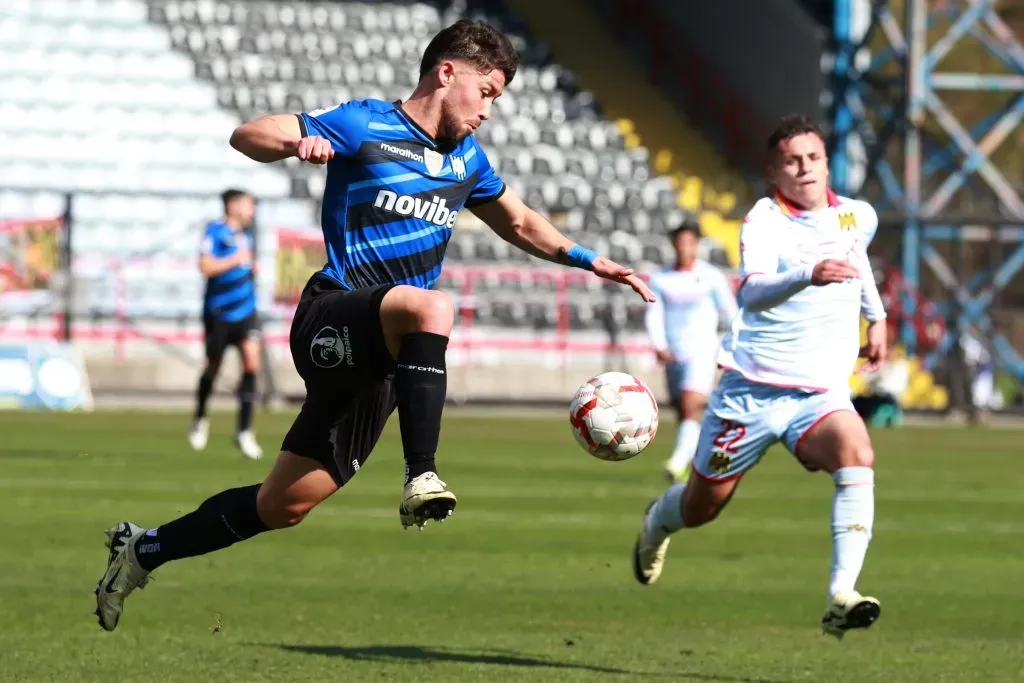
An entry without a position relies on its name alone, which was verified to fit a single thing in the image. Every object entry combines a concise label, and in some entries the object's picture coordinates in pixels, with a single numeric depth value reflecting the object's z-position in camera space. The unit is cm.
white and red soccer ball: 1388
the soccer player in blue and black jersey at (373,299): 1198
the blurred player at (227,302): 3500
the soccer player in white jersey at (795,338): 1505
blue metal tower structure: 5494
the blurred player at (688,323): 3241
